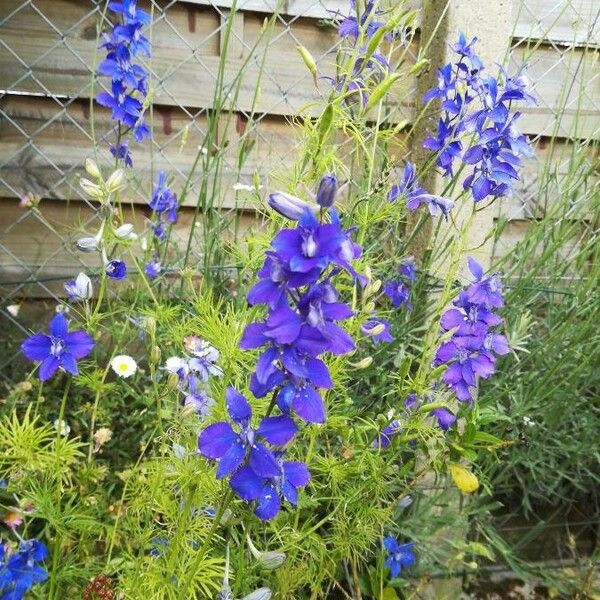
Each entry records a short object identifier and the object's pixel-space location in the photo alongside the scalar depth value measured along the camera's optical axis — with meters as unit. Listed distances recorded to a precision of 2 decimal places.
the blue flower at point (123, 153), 0.56
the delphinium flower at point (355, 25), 0.44
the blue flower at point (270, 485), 0.26
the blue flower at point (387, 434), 0.43
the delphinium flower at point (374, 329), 0.38
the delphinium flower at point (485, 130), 0.45
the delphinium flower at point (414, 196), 0.43
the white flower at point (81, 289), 0.37
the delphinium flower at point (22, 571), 0.38
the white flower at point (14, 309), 0.67
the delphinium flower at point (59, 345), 0.37
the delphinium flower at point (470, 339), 0.44
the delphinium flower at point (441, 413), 0.45
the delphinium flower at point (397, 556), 0.53
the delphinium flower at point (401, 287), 0.54
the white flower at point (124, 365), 0.51
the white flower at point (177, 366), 0.39
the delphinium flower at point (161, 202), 0.60
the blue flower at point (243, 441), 0.26
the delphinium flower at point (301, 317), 0.23
